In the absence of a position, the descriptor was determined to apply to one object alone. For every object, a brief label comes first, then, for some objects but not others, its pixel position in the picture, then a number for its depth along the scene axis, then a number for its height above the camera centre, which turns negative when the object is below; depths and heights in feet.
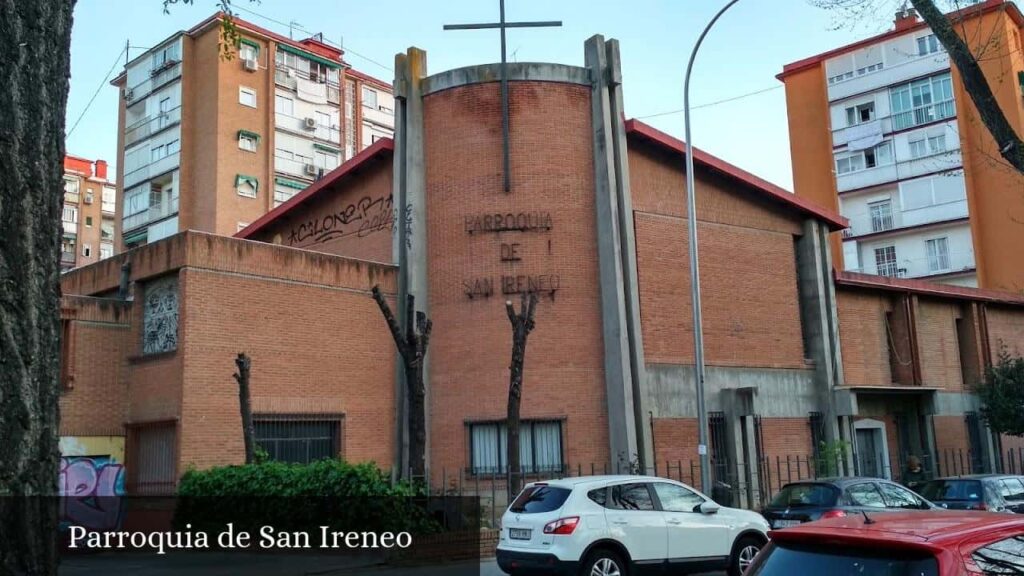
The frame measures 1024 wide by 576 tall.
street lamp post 62.80 +7.76
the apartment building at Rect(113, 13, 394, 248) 169.37 +58.97
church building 67.51 +10.12
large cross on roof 77.46 +28.57
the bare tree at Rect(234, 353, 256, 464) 58.90 +2.50
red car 13.67 -1.91
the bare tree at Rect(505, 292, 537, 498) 59.16 +3.43
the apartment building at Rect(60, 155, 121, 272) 239.91 +61.99
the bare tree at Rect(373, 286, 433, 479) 57.41 +3.82
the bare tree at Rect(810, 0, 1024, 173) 37.19 +12.69
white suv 37.45 -4.09
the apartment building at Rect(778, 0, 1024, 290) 151.33 +45.26
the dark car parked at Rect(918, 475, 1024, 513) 50.70 -4.16
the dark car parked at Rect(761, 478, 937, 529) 45.68 -3.78
